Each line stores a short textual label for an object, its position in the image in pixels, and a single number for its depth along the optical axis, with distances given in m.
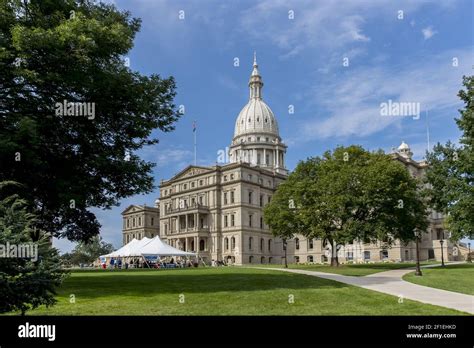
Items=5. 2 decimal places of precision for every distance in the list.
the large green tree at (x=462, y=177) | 27.52
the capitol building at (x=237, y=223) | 90.44
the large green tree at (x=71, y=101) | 17.98
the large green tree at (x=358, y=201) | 46.47
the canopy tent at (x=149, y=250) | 49.53
